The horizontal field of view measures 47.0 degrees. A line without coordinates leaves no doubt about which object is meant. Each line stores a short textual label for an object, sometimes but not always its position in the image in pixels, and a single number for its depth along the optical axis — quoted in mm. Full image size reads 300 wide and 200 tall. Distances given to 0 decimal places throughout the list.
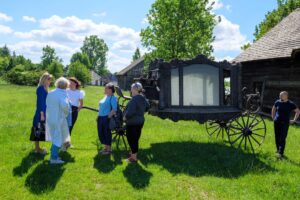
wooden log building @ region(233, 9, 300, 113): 17281
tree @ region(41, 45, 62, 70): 104656
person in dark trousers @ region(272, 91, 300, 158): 9070
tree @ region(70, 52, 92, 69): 111000
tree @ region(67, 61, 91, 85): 73006
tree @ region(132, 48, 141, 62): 134125
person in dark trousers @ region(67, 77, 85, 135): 9586
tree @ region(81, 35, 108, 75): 118750
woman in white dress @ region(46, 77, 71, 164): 7469
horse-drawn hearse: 9211
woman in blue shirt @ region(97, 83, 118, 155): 8570
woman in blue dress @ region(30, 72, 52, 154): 8094
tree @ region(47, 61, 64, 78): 83812
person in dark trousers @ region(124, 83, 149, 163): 7859
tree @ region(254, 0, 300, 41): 36156
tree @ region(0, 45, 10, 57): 170550
